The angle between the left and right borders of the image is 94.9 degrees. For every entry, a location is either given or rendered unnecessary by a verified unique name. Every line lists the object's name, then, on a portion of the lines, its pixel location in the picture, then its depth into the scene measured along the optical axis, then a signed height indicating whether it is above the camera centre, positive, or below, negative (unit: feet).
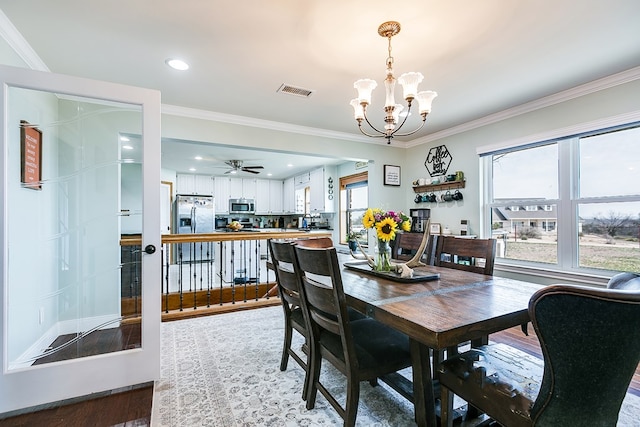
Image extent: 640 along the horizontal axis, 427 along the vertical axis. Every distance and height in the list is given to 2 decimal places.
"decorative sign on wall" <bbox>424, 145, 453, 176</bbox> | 14.21 +2.68
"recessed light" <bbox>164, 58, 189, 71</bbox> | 7.93 +4.19
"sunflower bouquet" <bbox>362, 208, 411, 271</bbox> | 6.04 -0.25
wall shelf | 13.54 +1.36
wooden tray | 5.80 -1.28
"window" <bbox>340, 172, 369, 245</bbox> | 19.69 +0.81
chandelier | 6.43 +2.80
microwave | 26.43 +0.85
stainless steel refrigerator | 23.40 +0.03
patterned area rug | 5.31 -3.70
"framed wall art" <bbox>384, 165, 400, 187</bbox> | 15.76 +2.14
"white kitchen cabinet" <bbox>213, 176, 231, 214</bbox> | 26.07 +1.98
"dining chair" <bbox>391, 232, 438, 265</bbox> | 8.31 -0.96
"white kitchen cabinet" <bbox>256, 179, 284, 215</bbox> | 27.91 +1.80
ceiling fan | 20.34 +3.53
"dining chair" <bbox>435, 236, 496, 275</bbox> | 6.70 -0.89
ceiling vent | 9.51 +4.14
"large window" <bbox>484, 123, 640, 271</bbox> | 9.02 +0.39
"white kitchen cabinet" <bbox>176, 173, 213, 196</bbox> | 24.52 +2.69
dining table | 3.49 -1.33
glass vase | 6.45 -0.94
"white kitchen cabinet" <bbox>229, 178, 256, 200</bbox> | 26.73 +2.51
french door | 5.87 -0.50
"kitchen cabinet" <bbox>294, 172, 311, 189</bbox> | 24.11 +3.01
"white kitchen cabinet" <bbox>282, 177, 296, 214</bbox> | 26.86 +1.84
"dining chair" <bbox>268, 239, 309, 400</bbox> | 5.57 -1.64
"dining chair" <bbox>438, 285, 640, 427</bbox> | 2.50 -1.32
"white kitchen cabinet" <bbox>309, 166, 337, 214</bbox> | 21.91 +1.93
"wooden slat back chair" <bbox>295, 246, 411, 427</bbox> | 4.41 -2.24
